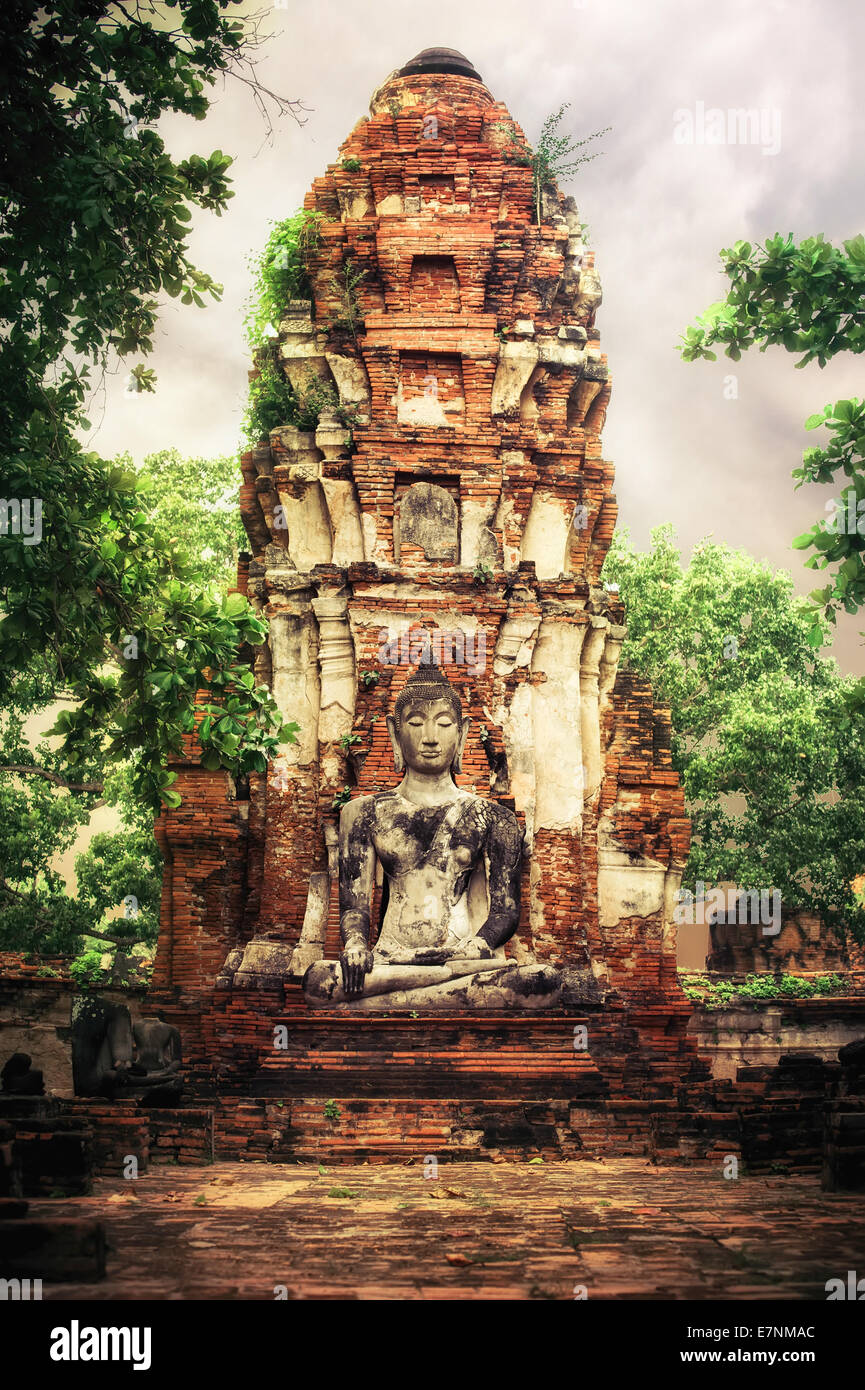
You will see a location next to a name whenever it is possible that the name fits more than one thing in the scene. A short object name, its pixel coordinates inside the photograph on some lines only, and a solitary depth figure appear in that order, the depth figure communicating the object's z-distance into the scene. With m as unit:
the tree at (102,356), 7.96
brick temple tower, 13.72
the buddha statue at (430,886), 10.83
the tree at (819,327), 8.16
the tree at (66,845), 22.47
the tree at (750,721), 22.98
